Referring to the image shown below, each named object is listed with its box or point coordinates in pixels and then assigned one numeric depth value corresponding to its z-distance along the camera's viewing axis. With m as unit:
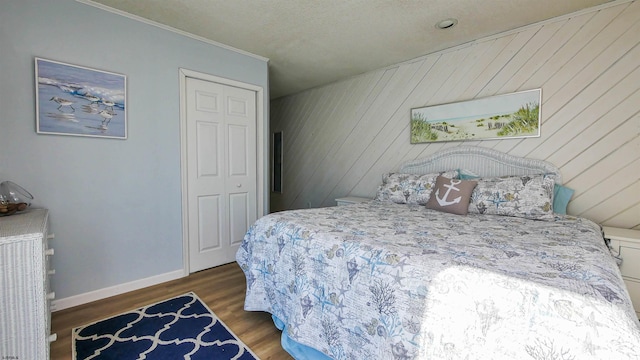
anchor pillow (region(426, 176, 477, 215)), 2.32
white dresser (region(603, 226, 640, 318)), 1.82
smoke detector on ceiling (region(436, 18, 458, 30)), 2.42
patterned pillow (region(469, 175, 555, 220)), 2.11
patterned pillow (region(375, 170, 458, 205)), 2.75
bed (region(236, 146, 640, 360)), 0.84
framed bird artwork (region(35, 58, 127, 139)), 2.04
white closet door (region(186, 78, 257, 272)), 2.90
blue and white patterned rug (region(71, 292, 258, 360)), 1.63
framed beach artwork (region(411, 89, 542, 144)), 2.49
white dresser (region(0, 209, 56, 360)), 1.26
